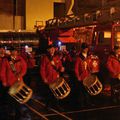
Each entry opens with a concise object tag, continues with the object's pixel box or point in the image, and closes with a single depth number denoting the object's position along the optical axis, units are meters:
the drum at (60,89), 6.76
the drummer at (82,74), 7.69
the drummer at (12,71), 6.52
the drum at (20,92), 6.15
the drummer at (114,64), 7.97
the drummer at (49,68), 7.16
